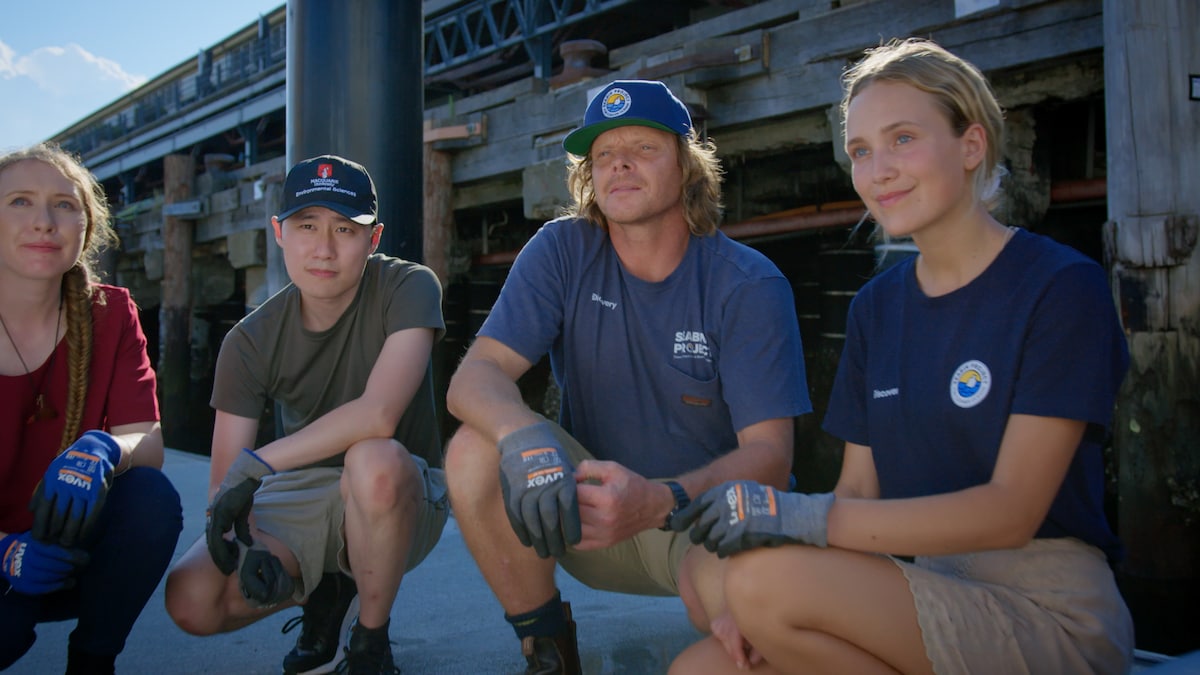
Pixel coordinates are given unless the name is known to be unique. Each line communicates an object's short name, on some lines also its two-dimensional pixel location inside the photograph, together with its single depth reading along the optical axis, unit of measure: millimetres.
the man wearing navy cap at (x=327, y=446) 2197
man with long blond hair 2099
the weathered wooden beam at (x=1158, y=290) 4258
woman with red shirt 1945
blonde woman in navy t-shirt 1510
